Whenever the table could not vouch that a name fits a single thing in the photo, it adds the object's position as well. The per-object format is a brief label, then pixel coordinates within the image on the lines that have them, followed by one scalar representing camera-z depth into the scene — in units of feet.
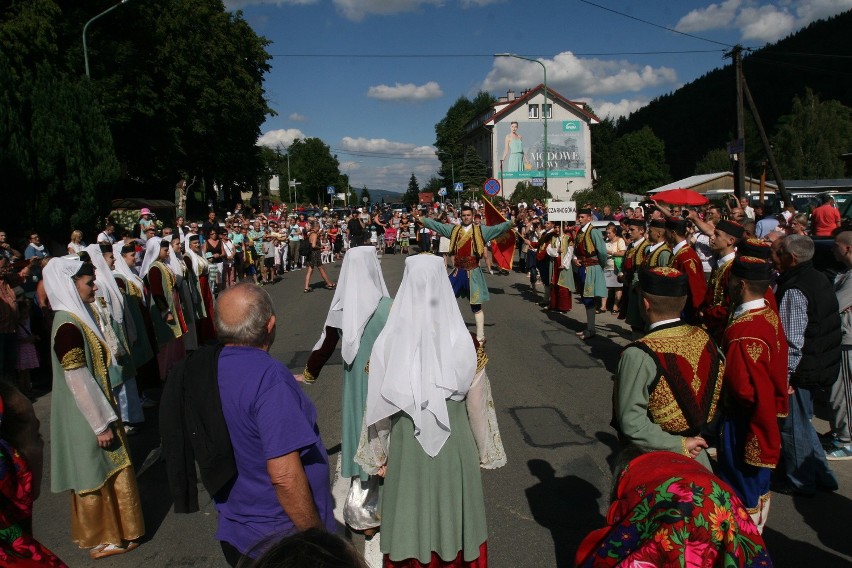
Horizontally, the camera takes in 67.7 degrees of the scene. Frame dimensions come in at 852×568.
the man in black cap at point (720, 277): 18.12
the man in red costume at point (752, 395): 11.63
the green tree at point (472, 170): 214.07
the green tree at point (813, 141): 165.07
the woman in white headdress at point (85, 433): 13.32
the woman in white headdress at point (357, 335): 13.69
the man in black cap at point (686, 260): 21.94
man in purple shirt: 8.03
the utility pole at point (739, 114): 66.22
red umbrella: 34.04
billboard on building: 223.71
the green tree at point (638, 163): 301.02
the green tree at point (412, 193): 300.03
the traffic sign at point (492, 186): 65.53
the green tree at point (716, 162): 227.20
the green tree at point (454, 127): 320.91
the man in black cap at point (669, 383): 9.48
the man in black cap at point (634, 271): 26.13
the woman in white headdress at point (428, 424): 10.08
